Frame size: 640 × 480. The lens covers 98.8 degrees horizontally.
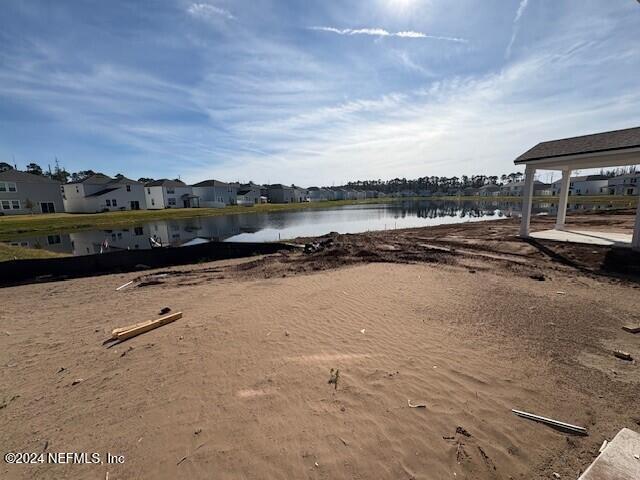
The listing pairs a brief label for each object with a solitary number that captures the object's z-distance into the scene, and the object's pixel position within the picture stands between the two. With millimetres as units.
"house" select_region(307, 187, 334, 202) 101056
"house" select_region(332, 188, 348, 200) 110875
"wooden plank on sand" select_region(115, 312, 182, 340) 5422
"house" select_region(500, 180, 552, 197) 96125
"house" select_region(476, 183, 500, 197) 113250
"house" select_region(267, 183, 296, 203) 88312
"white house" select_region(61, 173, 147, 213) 50500
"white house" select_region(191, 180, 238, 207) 66875
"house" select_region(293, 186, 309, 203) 92300
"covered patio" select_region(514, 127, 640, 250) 11085
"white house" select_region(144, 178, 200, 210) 61062
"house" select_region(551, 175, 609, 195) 79438
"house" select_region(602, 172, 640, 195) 69312
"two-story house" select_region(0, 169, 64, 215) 40594
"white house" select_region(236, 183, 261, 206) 72394
